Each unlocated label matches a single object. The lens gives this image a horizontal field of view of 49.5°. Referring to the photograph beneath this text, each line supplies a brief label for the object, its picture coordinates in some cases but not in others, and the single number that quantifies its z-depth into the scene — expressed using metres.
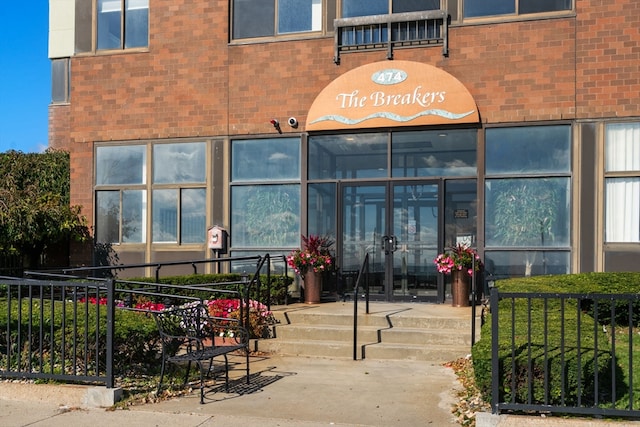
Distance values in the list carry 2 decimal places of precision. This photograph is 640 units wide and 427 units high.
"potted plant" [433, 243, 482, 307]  11.78
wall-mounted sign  12.58
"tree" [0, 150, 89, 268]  13.13
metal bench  7.14
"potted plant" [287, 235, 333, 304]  12.32
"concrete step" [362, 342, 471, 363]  9.31
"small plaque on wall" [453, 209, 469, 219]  12.66
